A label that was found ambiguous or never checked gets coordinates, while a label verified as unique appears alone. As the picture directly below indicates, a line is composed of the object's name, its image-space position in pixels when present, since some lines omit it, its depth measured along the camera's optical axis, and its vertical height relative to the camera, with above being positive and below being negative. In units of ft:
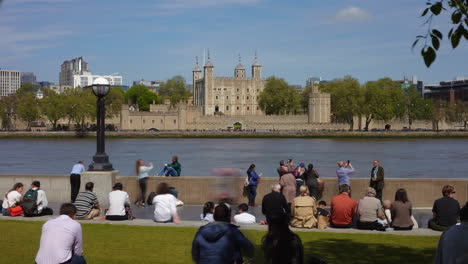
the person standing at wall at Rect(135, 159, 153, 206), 52.07 -4.53
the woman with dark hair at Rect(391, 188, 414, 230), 36.11 -5.04
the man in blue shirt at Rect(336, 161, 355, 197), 50.83 -4.02
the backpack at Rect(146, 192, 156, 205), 50.70 -6.00
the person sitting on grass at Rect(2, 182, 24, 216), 40.70 -4.79
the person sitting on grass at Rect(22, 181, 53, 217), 39.75 -4.92
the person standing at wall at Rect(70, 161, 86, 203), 51.08 -4.47
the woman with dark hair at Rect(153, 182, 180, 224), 36.91 -4.79
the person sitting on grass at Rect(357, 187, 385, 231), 36.32 -5.05
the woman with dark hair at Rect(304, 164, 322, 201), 52.01 -4.73
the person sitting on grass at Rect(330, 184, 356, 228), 36.81 -4.97
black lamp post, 49.93 -0.51
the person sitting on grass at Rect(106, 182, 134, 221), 38.63 -4.88
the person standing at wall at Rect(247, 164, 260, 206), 51.88 -4.96
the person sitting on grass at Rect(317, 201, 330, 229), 37.03 -5.46
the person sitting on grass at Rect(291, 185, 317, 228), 36.52 -5.04
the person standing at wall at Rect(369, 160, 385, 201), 50.29 -4.44
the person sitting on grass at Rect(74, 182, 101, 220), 38.29 -4.86
